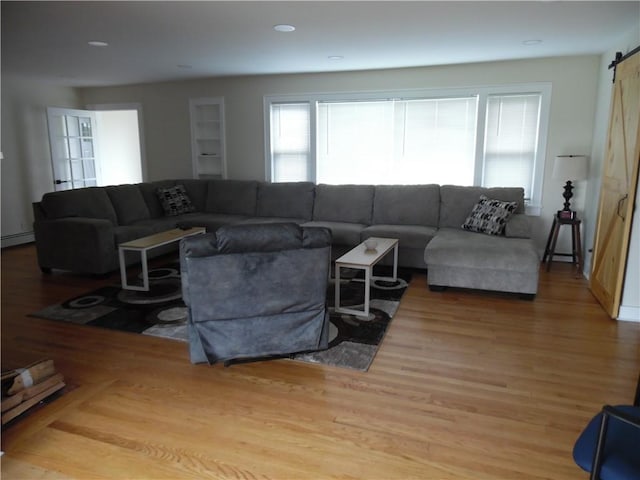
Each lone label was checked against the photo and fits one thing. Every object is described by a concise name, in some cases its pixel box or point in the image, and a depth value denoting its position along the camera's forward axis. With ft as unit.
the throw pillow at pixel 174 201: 19.24
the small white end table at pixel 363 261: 11.37
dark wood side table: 15.65
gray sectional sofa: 13.28
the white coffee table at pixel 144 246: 13.47
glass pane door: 21.54
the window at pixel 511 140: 16.92
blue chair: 4.08
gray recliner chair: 8.32
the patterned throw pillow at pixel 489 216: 14.98
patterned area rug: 9.68
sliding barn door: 10.96
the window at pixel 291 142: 20.06
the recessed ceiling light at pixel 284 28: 11.47
